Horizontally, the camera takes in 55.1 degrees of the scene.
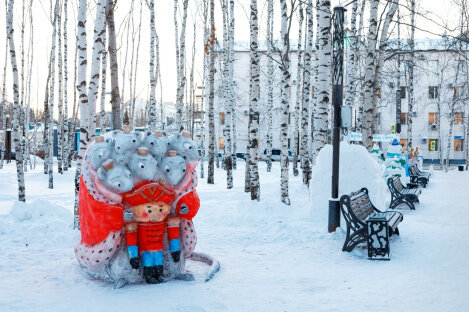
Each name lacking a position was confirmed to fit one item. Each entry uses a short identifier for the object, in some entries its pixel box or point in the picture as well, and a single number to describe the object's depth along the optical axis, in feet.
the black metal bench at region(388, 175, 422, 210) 39.34
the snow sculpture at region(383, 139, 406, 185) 55.36
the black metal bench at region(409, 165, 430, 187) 60.59
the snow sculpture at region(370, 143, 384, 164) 61.82
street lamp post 26.20
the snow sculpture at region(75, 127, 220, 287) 16.78
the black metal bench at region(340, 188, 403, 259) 21.36
